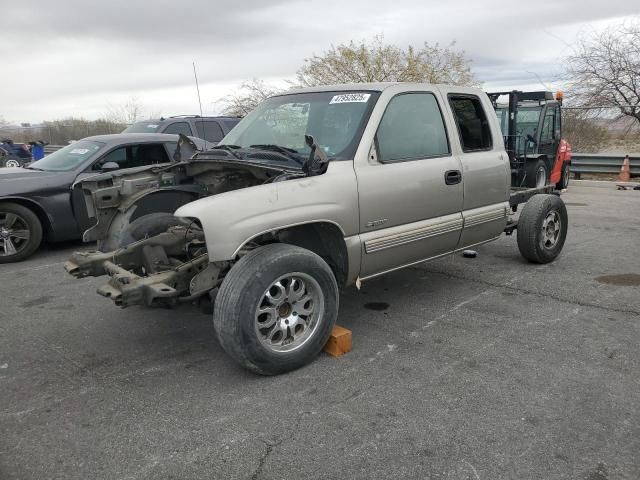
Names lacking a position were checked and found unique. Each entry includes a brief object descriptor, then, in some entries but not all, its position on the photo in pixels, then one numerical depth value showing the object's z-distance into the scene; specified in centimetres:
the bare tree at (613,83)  1784
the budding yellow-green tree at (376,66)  1967
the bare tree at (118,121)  2782
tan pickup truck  331
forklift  1191
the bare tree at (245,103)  2124
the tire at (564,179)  1342
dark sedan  677
